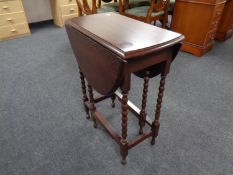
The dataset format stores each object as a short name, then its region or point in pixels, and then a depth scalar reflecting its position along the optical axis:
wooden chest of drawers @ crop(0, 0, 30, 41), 2.97
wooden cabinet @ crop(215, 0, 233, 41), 2.85
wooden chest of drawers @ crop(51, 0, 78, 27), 3.47
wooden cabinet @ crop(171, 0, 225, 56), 2.29
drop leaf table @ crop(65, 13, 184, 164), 0.81
